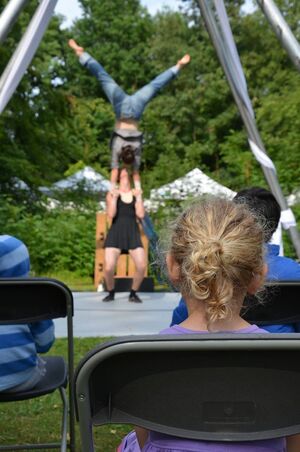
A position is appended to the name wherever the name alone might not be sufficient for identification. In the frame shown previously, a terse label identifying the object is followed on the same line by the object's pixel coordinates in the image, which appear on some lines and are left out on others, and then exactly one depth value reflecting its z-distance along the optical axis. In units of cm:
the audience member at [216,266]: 157
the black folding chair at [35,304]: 253
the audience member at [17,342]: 279
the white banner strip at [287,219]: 721
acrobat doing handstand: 944
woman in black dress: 849
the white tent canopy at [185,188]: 1363
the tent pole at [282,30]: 621
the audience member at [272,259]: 232
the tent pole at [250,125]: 697
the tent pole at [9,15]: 602
